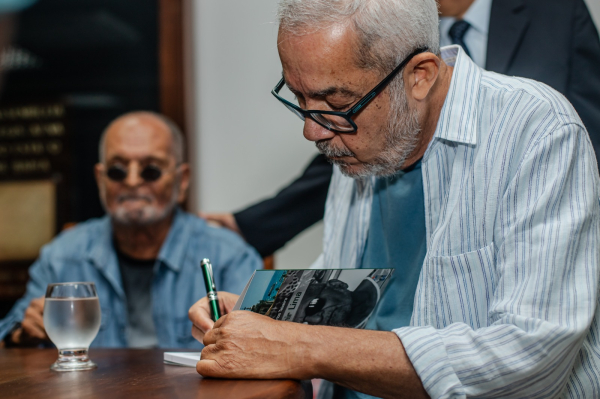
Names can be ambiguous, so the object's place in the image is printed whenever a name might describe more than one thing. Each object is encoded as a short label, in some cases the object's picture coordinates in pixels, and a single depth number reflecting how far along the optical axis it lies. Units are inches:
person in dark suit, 71.3
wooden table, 34.3
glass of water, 44.0
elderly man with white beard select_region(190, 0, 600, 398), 36.4
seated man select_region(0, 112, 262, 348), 81.2
